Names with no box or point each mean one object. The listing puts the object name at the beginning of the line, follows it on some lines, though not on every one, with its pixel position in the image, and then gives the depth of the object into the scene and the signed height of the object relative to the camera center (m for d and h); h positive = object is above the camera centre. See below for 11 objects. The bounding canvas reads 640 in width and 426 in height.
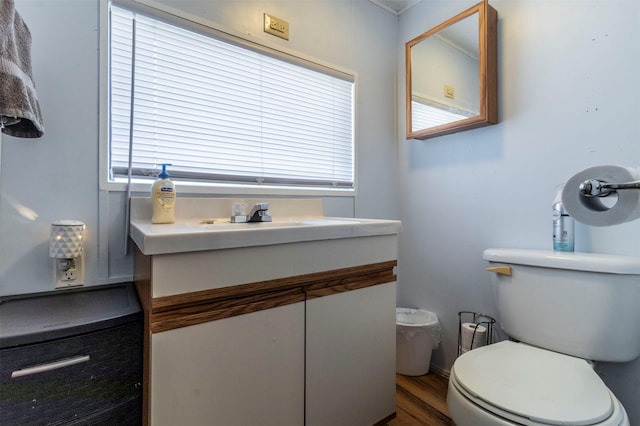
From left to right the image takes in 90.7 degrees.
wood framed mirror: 1.44 +0.71
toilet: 0.80 -0.44
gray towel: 0.76 +0.33
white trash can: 1.66 -0.69
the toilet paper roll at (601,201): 0.76 +0.04
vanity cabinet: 0.80 -0.36
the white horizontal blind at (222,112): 1.19 +0.46
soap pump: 1.11 +0.05
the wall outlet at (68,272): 1.03 -0.20
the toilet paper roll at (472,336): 1.47 -0.57
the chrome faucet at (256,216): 1.26 -0.01
